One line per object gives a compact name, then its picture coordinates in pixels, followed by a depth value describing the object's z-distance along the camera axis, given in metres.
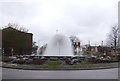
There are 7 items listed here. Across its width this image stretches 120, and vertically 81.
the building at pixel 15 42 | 33.69
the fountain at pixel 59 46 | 20.34
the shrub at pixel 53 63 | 13.34
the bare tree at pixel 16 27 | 38.78
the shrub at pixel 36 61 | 13.81
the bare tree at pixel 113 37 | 33.29
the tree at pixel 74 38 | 48.80
